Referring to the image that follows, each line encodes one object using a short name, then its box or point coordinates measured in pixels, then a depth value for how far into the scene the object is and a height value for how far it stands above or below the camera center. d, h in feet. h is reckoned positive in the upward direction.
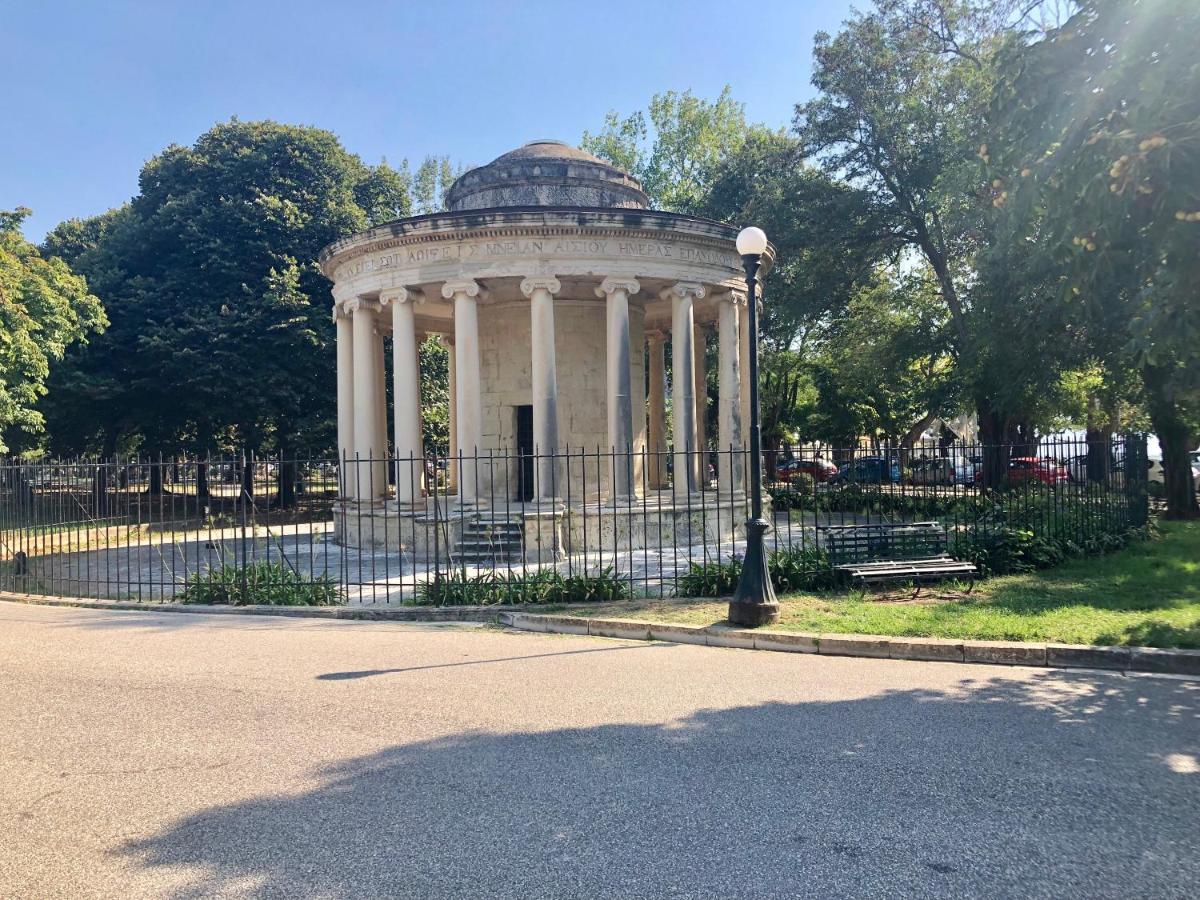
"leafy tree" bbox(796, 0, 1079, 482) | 69.85 +32.36
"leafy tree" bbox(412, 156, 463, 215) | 162.50 +59.02
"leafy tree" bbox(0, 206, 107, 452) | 56.34 +12.90
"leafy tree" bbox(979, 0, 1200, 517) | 23.07 +9.42
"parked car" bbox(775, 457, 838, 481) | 73.61 -0.67
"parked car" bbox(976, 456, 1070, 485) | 47.24 -0.71
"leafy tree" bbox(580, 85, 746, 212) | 135.92 +55.14
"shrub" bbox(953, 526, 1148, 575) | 40.34 -4.52
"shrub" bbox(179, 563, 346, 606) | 37.91 -5.28
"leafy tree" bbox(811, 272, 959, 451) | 85.05 +13.27
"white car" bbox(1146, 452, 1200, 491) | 85.18 -1.99
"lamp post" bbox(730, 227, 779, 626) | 30.27 -3.50
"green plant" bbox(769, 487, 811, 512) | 78.54 -3.33
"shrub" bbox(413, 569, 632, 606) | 36.22 -5.34
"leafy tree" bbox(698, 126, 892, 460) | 81.61 +24.31
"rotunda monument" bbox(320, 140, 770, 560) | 55.47 +10.63
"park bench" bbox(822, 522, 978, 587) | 36.55 -4.38
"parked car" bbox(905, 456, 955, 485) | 43.52 -0.29
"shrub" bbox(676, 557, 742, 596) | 36.94 -5.20
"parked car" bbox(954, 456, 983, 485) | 43.42 -0.17
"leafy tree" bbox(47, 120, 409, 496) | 84.89 +19.91
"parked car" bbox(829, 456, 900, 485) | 42.46 -0.39
